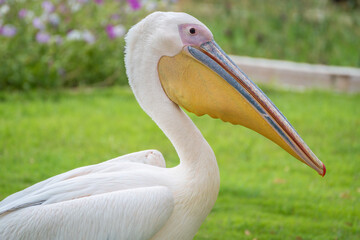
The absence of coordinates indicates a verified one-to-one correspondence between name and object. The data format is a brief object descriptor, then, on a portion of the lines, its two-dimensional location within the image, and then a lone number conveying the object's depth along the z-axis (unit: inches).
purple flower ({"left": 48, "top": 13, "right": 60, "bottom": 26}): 544.8
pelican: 192.4
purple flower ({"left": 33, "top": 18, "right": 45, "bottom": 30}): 526.6
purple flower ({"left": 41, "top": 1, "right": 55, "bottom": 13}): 542.6
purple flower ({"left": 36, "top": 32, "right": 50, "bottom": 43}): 527.2
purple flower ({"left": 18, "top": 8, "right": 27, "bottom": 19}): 542.3
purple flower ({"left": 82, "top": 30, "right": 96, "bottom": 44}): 546.0
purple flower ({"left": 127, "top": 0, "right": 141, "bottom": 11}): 580.1
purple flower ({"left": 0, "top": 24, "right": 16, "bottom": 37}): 510.4
